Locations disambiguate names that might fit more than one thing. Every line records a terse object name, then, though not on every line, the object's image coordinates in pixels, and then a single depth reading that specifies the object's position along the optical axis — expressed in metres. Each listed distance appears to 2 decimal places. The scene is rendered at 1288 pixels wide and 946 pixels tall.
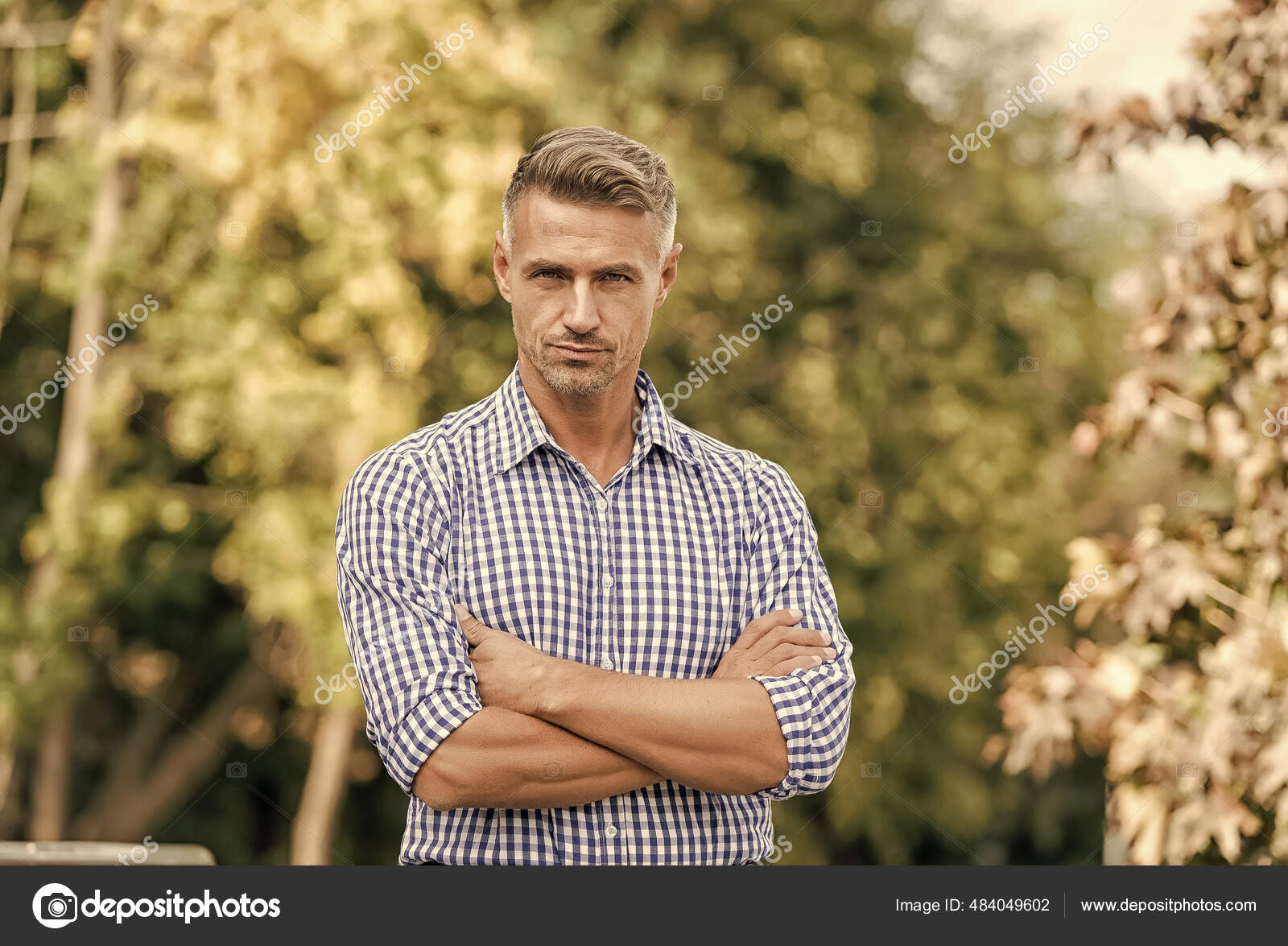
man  3.58
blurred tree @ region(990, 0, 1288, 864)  6.19
